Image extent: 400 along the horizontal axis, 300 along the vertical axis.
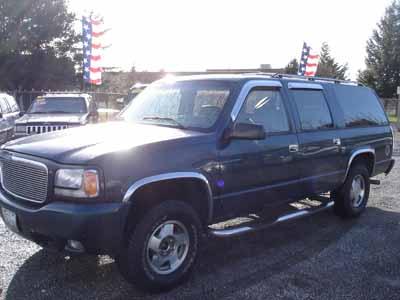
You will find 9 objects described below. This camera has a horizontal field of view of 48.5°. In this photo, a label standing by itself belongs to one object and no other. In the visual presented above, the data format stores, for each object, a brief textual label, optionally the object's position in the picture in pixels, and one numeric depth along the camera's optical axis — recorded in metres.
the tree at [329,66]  47.04
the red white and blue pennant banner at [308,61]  21.80
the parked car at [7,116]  11.26
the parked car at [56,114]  10.55
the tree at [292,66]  41.97
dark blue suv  3.43
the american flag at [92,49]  15.19
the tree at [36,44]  27.17
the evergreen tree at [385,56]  42.19
